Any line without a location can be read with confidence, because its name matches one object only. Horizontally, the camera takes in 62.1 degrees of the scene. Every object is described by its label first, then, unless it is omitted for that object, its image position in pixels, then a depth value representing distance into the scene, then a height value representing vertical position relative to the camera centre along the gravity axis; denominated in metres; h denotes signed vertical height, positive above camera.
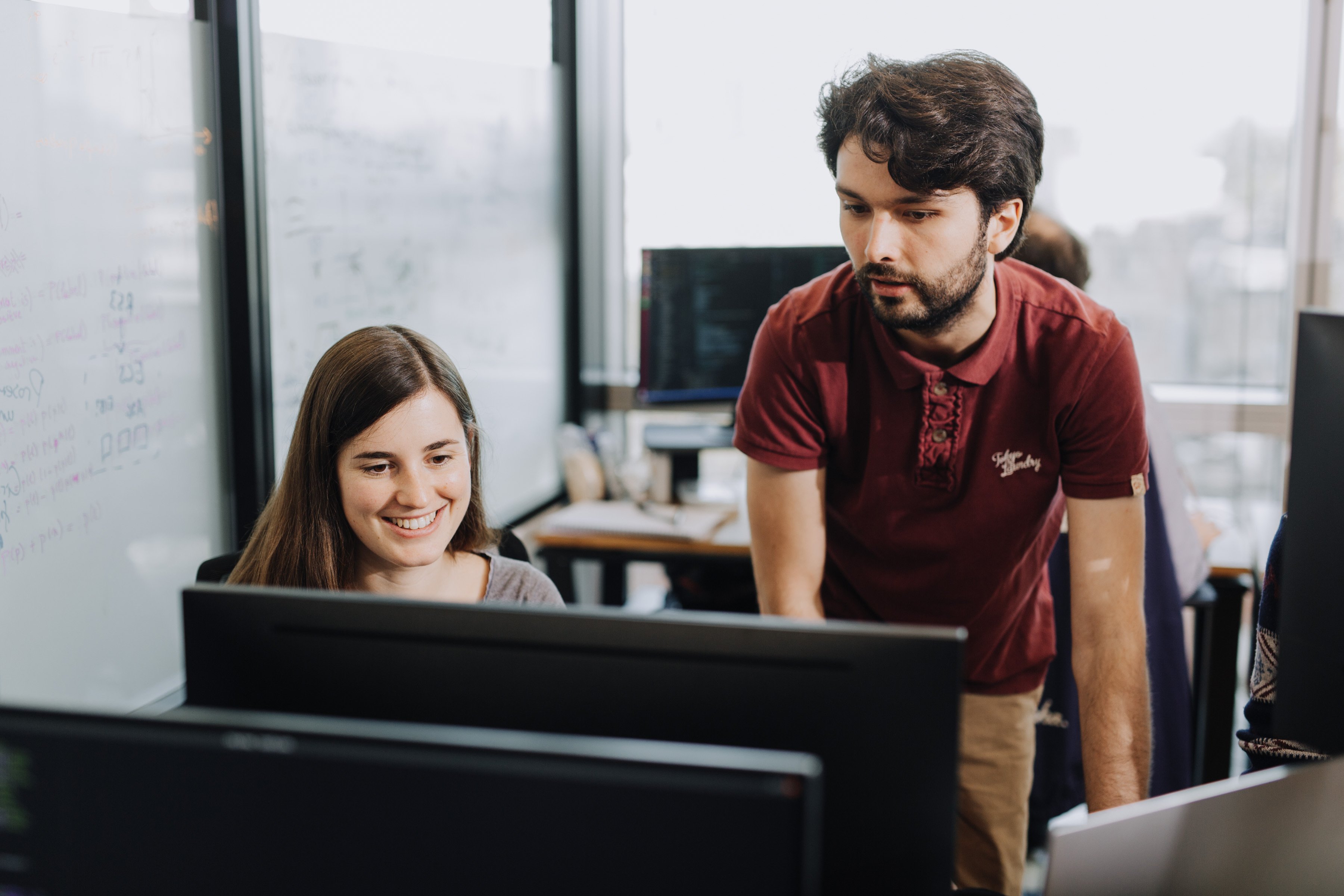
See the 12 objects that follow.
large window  3.17 +0.48
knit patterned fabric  1.20 -0.43
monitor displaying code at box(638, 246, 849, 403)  2.92 +0.00
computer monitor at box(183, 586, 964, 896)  0.71 -0.25
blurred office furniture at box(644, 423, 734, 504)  2.91 -0.40
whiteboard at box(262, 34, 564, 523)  2.11 +0.19
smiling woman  1.39 -0.22
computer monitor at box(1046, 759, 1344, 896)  0.69 -0.34
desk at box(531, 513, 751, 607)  2.58 -0.57
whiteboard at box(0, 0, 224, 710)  1.54 -0.07
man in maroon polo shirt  1.34 -0.16
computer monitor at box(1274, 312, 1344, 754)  0.76 -0.17
